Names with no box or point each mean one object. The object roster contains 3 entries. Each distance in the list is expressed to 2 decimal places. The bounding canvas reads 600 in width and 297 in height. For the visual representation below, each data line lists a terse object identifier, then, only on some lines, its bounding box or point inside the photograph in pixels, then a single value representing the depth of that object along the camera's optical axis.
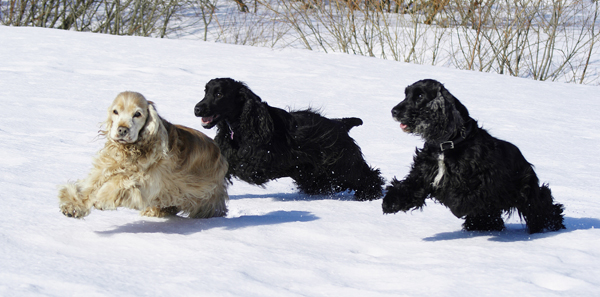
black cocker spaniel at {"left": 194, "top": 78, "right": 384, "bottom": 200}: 10.18
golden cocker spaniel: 7.16
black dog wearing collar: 7.50
